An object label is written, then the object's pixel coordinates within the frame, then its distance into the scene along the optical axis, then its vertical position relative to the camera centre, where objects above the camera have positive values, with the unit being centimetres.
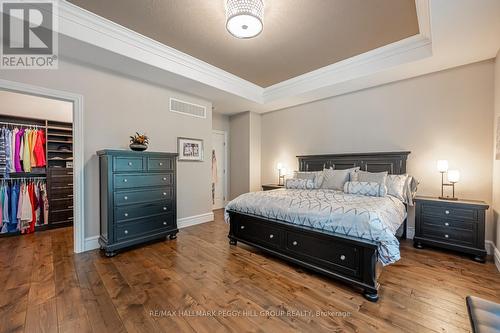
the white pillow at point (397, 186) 324 -35
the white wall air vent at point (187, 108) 421 +112
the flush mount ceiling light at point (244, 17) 217 +152
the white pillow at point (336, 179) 374 -28
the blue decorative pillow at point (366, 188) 310 -38
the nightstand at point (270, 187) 495 -56
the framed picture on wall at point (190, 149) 431 +28
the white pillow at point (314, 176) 403 -26
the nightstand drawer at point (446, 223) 280 -82
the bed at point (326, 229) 200 -75
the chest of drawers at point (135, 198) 295 -53
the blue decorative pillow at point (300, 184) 400 -40
